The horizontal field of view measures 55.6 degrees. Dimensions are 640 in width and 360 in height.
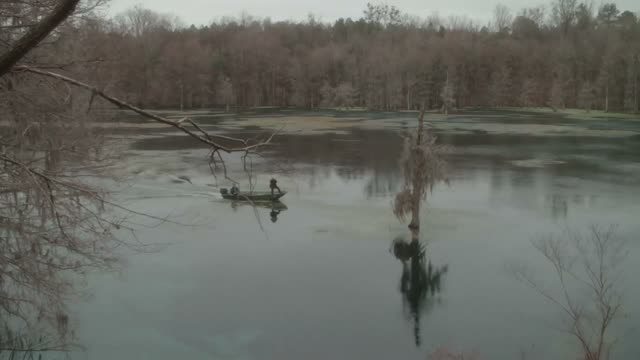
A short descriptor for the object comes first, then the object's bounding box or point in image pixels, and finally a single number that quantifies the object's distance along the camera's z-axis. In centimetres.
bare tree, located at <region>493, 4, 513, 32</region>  12230
